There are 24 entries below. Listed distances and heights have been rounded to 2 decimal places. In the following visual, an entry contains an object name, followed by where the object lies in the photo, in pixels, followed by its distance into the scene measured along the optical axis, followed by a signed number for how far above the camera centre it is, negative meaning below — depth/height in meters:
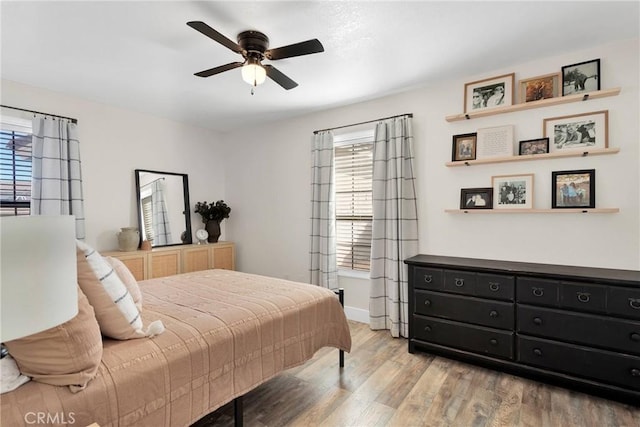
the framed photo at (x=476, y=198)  2.89 +0.10
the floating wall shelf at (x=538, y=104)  2.38 +0.88
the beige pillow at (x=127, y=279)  1.97 -0.44
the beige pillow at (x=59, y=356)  1.14 -0.54
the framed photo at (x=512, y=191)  2.69 +0.15
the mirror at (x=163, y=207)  4.04 +0.05
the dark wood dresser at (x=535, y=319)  2.07 -0.85
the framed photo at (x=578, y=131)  2.42 +0.62
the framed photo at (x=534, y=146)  2.63 +0.53
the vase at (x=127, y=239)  3.65 -0.33
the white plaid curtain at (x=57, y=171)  3.11 +0.42
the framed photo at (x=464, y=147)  2.97 +0.60
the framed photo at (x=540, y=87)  2.61 +1.03
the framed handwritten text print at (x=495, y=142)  2.76 +0.61
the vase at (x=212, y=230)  4.69 -0.30
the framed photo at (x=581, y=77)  2.44 +1.05
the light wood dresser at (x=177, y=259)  3.64 -0.63
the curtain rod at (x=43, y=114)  3.02 +1.01
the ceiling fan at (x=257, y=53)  1.96 +1.03
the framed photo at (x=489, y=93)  2.78 +1.07
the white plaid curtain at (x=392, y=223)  3.27 -0.15
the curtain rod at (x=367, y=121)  3.30 +1.02
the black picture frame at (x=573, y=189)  2.45 +0.15
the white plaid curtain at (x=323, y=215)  3.83 -0.07
